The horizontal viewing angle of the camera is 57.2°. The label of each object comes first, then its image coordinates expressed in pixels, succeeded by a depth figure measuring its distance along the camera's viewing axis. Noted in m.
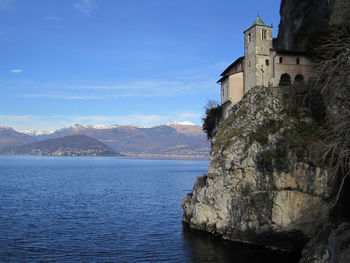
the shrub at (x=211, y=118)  52.35
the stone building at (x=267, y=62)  40.03
